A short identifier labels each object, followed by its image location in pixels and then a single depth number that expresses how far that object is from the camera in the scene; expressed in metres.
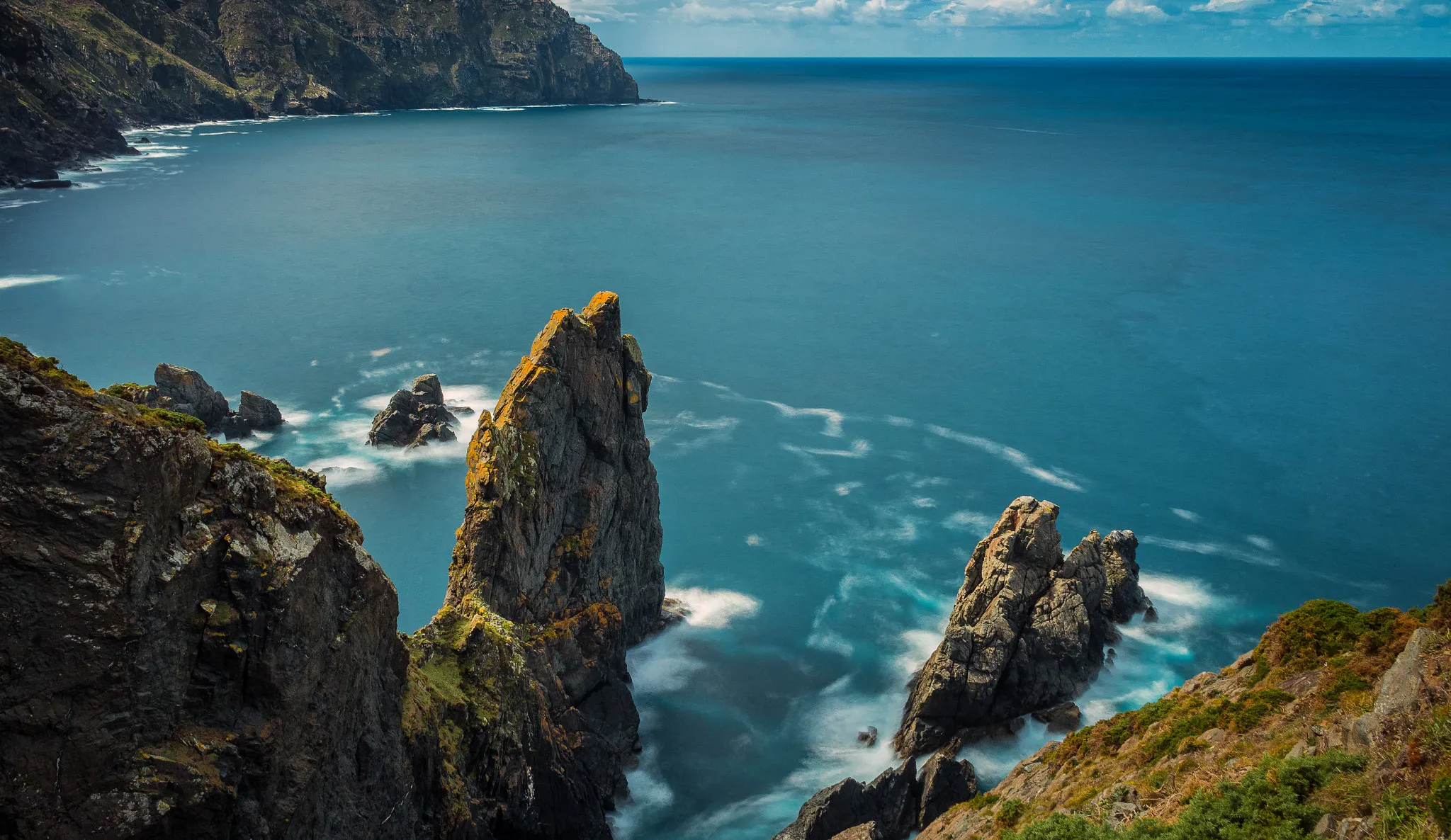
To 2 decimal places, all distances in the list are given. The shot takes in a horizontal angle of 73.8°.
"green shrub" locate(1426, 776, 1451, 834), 16.81
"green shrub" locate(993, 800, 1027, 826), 30.25
